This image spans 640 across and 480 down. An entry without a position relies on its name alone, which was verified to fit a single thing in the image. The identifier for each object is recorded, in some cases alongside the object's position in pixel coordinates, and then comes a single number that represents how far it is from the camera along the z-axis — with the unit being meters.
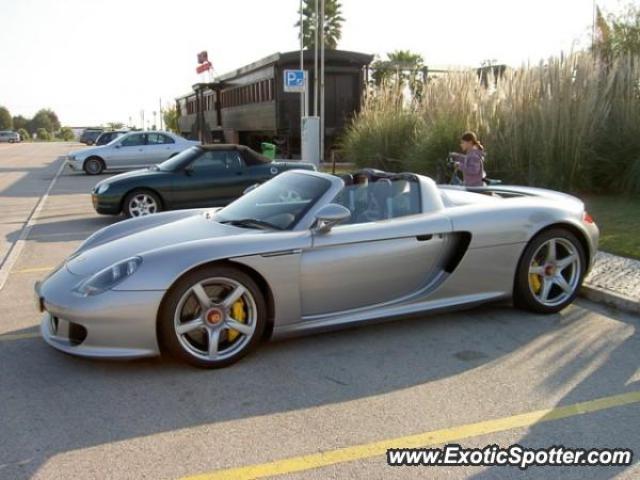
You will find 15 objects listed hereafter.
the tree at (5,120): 135.38
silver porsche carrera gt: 3.81
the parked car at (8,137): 80.24
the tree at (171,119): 56.97
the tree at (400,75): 16.27
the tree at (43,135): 129.25
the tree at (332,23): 55.28
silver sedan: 20.75
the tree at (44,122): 156.25
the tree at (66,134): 134.68
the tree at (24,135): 123.99
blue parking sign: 17.59
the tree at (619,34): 14.16
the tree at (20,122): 151.75
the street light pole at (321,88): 20.98
